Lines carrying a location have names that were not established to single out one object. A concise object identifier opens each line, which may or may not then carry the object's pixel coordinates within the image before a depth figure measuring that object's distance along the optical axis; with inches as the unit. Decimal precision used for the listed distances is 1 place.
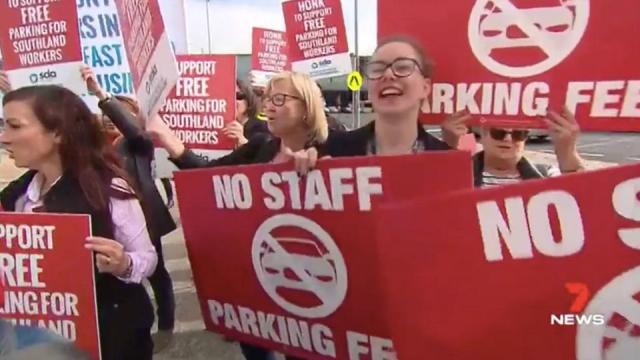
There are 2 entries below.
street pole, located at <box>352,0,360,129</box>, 541.0
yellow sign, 537.8
